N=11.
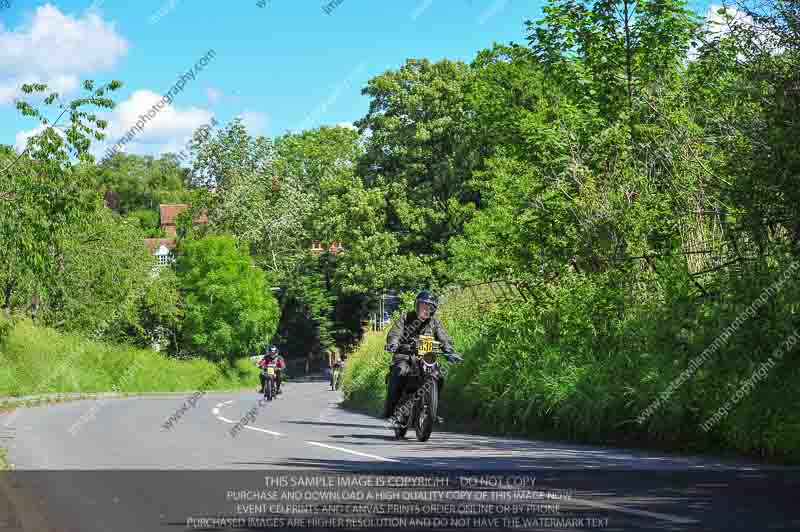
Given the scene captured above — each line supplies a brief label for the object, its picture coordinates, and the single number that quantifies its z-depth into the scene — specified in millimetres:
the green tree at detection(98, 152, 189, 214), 135625
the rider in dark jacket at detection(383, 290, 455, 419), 16516
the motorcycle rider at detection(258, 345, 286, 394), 39688
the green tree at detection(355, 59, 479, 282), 59281
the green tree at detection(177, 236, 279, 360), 73812
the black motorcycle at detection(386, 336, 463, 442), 16250
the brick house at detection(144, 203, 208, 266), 123625
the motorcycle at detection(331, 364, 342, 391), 55988
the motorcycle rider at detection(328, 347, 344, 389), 55281
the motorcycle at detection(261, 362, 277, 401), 39566
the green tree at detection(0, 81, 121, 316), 24672
